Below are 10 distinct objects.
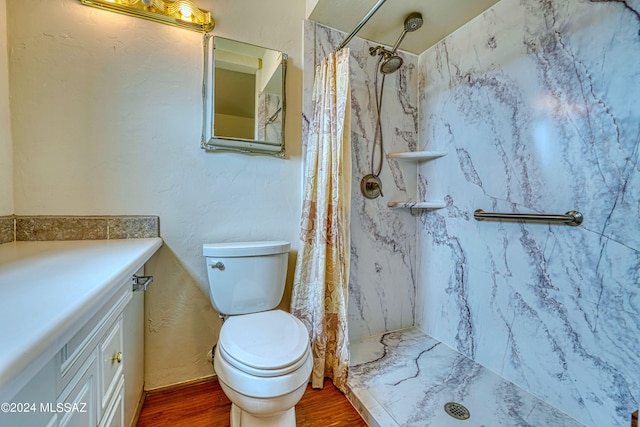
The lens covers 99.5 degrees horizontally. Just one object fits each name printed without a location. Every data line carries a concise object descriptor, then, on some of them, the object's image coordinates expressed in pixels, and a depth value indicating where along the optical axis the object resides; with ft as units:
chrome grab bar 3.79
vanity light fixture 4.05
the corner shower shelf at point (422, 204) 5.77
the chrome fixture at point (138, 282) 3.42
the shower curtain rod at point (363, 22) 4.01
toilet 2.95
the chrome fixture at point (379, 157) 5.85
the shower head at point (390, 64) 5.12
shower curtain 4.53
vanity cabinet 1.40
